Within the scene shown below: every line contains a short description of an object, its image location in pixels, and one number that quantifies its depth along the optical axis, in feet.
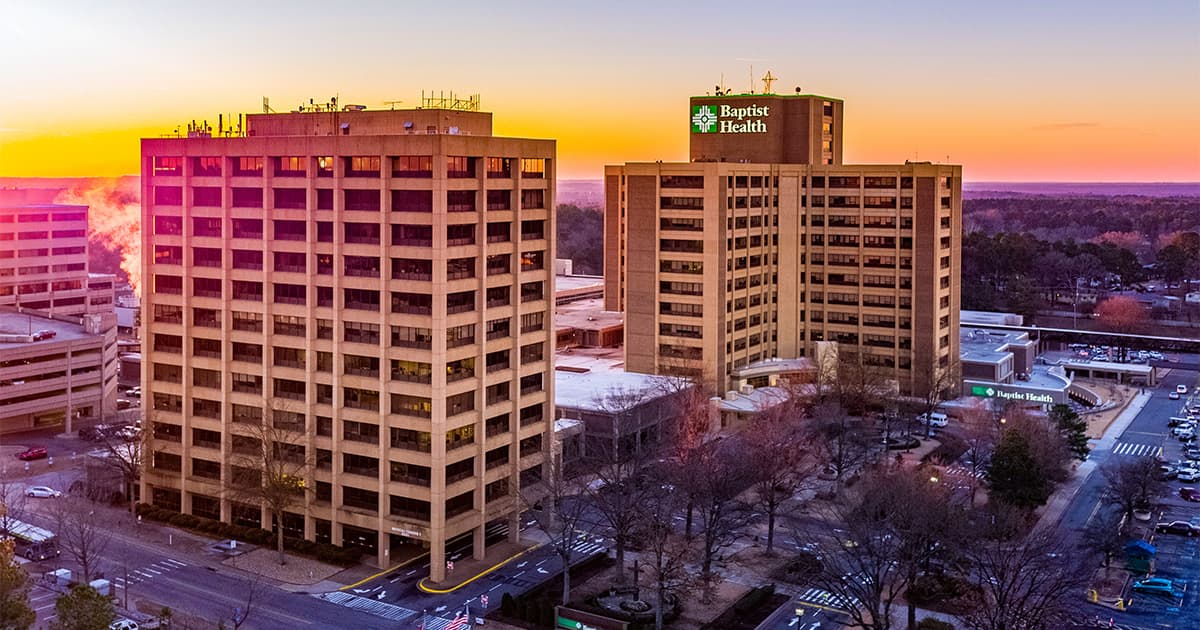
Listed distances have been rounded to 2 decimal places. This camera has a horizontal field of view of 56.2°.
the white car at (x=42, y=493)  289.94
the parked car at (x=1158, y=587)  229.04
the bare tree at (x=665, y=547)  210.38
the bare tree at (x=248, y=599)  200.40
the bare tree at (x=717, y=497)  230.27
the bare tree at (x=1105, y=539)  233.76
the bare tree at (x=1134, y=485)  264.11
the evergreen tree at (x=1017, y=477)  265.75
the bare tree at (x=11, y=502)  250.25
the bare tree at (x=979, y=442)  306.35
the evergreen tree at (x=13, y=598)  168.55
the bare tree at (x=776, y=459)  259.39
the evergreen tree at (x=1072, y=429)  319.68
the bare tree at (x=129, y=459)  272.72
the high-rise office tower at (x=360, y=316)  238.07
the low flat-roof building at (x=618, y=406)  319.68
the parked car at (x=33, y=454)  331.36
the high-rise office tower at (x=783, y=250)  388.16
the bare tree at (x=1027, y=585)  188.24
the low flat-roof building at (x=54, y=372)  358.64
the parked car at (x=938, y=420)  386.11
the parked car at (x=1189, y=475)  323.37
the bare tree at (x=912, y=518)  212.43
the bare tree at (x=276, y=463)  246.74
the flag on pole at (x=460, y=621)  201.16
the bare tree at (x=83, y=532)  223.10
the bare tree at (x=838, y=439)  297.78
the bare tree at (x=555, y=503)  245.45
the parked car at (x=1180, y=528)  271.90
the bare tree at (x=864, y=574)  198.70
